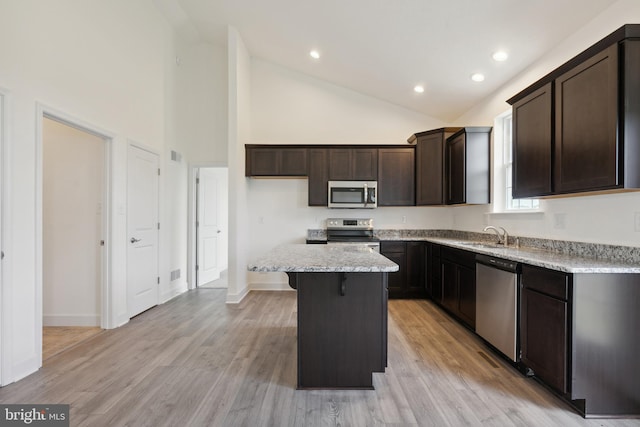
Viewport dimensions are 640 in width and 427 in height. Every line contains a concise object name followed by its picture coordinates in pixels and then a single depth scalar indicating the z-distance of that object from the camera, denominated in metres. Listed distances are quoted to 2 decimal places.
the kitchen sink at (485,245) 3.08
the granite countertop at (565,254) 1.80
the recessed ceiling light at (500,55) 2.97
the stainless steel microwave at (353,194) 4.66
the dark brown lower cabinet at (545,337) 1.87
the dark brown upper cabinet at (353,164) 4.73
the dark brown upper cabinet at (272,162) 4.72
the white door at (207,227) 5.20
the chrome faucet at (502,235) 3.33
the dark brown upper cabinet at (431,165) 4.29
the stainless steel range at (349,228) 4.84
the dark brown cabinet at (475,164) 3.74
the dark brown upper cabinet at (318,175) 4.73
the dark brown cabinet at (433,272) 4.00
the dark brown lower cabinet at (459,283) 3.05
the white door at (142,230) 3.57
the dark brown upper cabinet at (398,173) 4.71
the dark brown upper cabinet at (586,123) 1.73
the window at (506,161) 3.54
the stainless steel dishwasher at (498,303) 2.33
